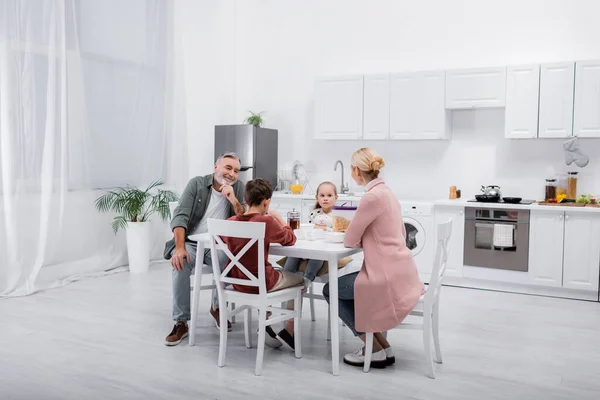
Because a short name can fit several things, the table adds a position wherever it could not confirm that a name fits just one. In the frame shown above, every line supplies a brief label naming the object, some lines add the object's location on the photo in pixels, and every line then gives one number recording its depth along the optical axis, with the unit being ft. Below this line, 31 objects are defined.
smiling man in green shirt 12.76
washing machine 18.75
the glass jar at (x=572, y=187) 18.13
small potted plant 22.22
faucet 21.04
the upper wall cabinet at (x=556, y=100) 17.39
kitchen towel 17.51
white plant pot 19.60
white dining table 10.67
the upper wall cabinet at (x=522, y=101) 17.83
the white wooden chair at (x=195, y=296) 12.10
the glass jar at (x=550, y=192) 18.28
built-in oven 17.42
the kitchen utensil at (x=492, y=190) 18.11
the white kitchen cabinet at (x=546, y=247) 17.02
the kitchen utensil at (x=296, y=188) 21.90
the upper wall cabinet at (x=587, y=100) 17.10
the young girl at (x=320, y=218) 12.72
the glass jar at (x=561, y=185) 18.39
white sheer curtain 16.55
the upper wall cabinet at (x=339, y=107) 20.52
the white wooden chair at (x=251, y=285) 10.50
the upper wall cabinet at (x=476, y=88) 18.30
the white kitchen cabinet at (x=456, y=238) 18.20
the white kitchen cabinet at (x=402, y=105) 19.63
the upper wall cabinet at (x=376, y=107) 20.02
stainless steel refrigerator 21.30
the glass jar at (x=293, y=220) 12.20
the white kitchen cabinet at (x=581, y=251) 16.63
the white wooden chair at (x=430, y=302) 10.48
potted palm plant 19.49
